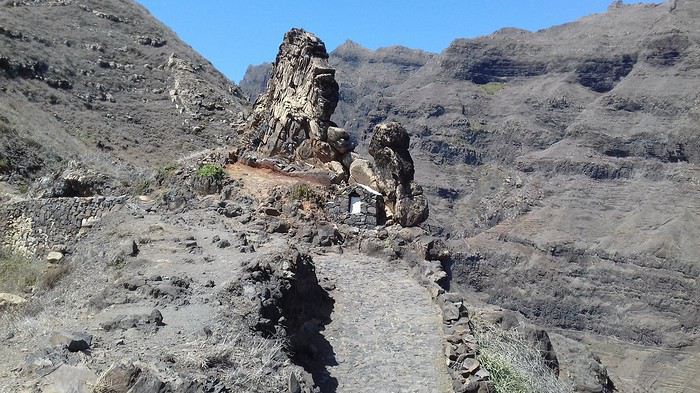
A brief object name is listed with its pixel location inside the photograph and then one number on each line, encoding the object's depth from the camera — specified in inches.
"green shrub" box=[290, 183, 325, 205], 692.1
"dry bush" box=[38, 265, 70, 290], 539.3
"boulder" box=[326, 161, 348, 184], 739.4
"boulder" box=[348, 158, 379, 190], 755.4
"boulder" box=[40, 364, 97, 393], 253.9
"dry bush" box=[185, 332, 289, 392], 286.7
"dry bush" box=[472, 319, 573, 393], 390.9
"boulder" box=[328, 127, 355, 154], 784.9
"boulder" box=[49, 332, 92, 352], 289.3
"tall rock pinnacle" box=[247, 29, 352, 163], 799.1
